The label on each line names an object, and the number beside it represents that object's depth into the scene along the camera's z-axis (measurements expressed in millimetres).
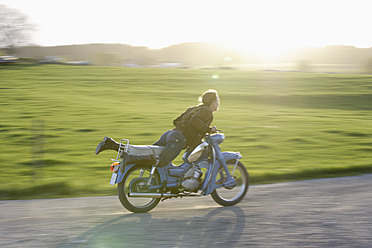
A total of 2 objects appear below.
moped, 6594
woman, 6746
